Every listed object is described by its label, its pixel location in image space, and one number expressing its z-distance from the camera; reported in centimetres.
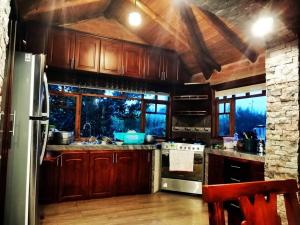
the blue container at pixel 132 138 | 423
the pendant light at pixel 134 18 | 331
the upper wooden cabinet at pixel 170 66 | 479
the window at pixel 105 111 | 420
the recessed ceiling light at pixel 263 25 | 238
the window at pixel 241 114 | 396
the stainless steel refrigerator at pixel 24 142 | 216
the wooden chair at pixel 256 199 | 103
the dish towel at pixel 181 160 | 425
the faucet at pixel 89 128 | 439
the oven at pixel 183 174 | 423
